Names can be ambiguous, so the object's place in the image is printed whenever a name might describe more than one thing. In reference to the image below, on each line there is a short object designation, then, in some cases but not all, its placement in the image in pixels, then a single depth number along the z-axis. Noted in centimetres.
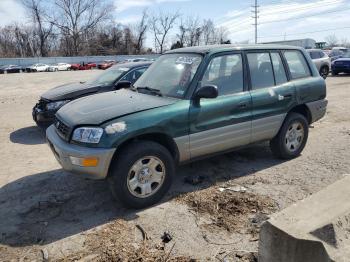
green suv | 397
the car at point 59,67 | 5320
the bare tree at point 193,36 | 8975
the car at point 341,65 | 2072
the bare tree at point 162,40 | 9256
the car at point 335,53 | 2862
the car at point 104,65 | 5401
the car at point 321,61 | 1862
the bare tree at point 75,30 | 7744
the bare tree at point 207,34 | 9331
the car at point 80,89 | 750
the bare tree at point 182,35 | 8974
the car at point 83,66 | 5570
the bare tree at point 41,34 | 7569
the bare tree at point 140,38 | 8906
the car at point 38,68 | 5153
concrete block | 250
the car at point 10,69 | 5012
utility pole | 7154
